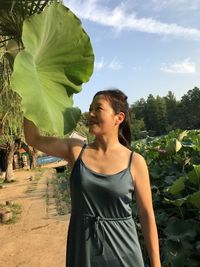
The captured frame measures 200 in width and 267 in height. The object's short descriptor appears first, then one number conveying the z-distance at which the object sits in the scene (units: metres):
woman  1.04
